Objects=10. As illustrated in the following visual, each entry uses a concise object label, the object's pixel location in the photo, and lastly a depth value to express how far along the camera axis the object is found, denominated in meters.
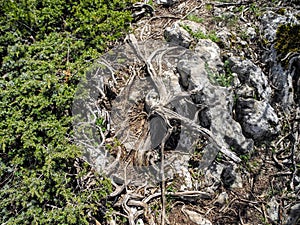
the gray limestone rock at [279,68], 4.70
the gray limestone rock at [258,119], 4.40
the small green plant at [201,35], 5.07
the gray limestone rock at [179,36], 5.02
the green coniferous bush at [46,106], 3.47
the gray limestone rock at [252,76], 4.60
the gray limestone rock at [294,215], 3.86
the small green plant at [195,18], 5.48
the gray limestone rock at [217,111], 4.33
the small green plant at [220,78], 4.60
